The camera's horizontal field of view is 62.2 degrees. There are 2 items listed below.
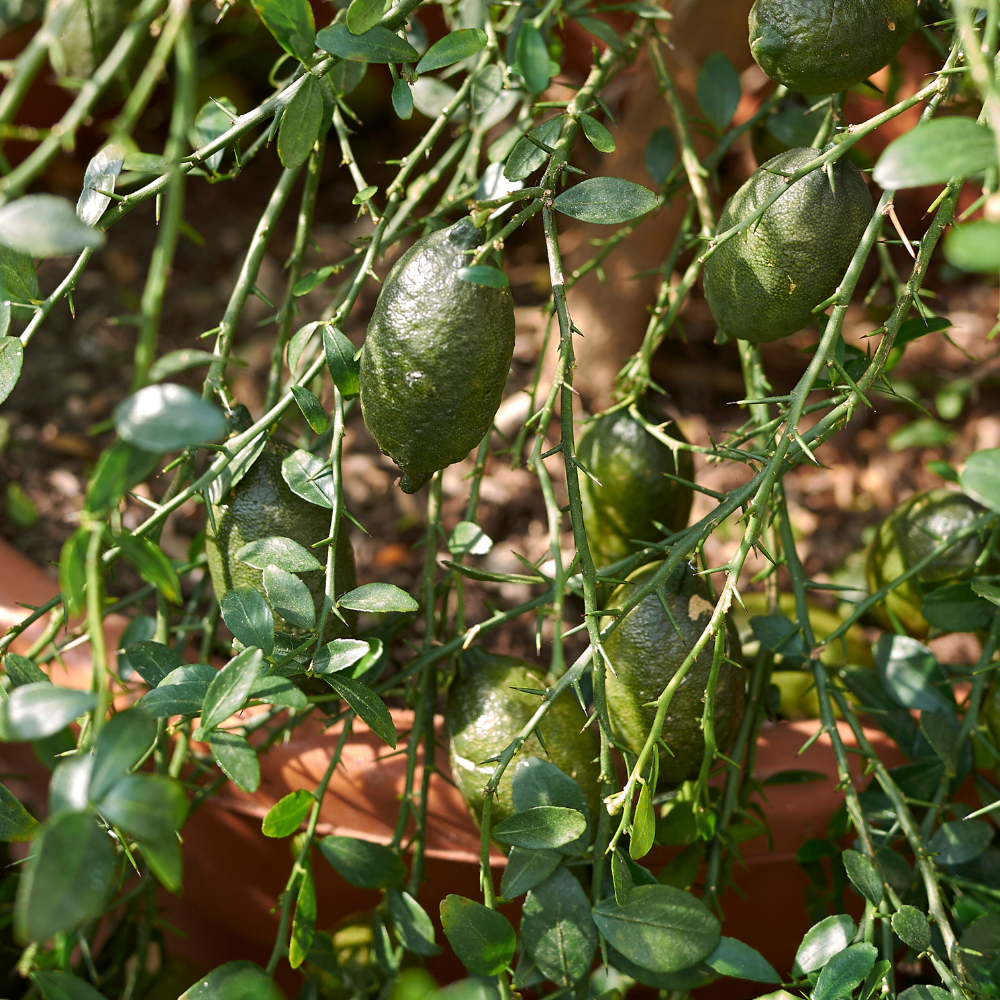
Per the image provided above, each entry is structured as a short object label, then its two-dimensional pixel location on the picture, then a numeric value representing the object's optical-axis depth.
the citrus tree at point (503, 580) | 0.29
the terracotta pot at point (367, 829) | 0.68
